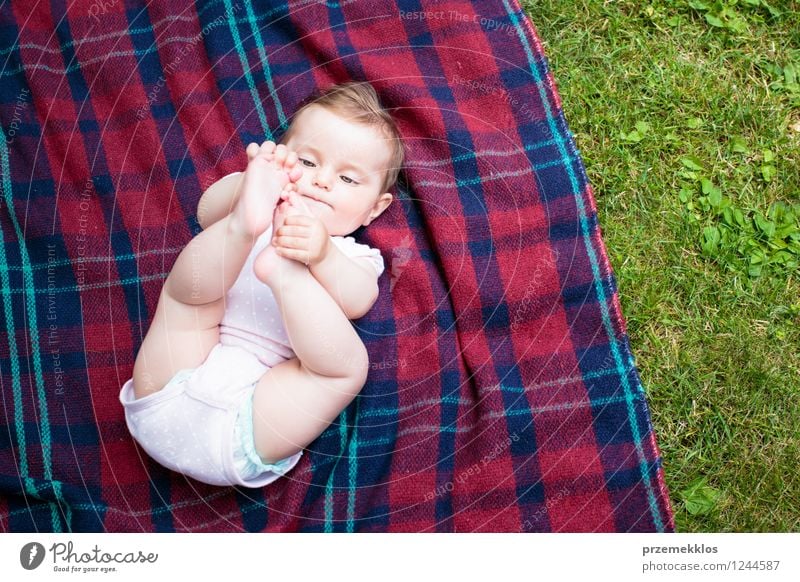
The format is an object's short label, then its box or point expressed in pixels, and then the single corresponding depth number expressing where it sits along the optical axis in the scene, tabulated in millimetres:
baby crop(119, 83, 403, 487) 1208
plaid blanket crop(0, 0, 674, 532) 1297
